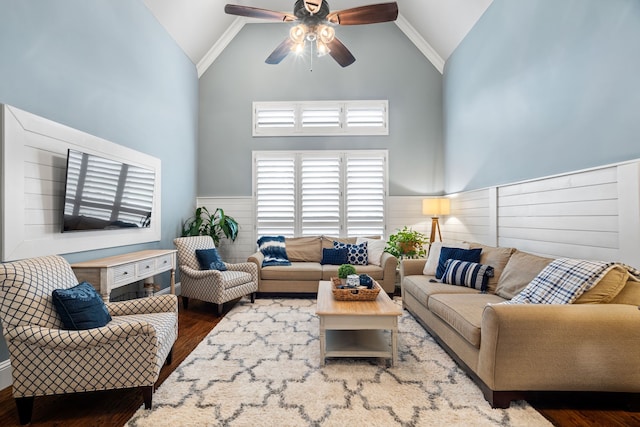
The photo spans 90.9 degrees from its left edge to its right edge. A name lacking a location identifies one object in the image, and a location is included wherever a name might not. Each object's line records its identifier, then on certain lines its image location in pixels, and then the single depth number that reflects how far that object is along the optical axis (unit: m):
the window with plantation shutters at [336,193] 5.38
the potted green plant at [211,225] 4.99
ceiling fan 2.79
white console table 2.54
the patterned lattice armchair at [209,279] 3.69
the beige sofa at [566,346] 1.83
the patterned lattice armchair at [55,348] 1.75
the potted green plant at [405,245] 4.66
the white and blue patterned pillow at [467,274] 3.09
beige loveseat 4.38
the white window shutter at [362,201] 5.38
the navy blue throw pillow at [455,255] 3.42
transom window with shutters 5.41
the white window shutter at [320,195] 5.38
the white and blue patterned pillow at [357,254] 4.73
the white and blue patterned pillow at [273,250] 4.63
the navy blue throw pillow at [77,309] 1.86
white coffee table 2.40
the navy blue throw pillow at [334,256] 4.76
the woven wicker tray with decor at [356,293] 2.70
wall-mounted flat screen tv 2.63
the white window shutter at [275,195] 5.43
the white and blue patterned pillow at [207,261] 4.12
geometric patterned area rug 1.82
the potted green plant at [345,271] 3.12
